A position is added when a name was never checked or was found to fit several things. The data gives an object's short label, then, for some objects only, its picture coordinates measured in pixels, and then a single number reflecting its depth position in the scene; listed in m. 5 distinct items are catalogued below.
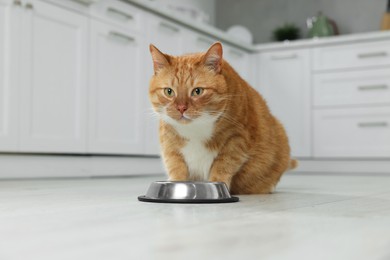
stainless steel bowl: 1.30
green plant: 4.90
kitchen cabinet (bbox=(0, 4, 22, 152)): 2.47
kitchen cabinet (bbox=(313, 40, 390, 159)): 4.07
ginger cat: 1.39
